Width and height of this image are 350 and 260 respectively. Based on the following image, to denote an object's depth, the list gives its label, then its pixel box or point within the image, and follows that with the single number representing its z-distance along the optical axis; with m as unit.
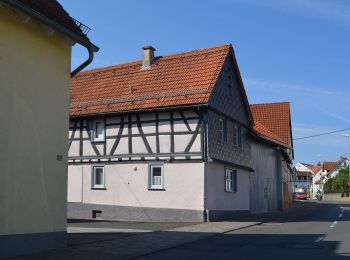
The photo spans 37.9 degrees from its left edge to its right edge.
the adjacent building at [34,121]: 11.16
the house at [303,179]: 153.77
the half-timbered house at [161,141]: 23.91
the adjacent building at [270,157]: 33.62
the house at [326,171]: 139.00
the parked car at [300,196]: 85.88
